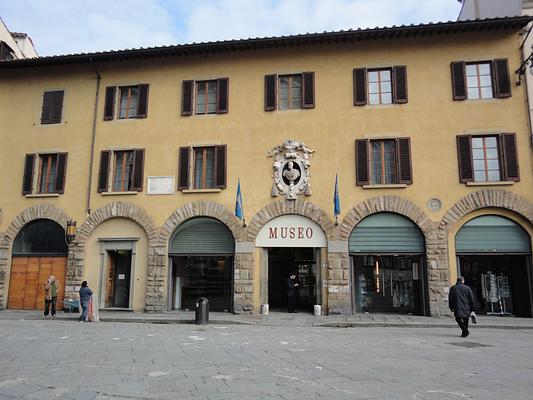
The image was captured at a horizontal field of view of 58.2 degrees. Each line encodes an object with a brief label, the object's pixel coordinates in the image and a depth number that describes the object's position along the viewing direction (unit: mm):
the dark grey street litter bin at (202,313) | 15516
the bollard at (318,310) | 17141
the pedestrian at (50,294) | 17547
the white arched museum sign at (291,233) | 17750
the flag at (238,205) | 17453
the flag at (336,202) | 16891
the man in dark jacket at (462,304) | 12148
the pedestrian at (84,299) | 16528
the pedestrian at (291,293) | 17953
